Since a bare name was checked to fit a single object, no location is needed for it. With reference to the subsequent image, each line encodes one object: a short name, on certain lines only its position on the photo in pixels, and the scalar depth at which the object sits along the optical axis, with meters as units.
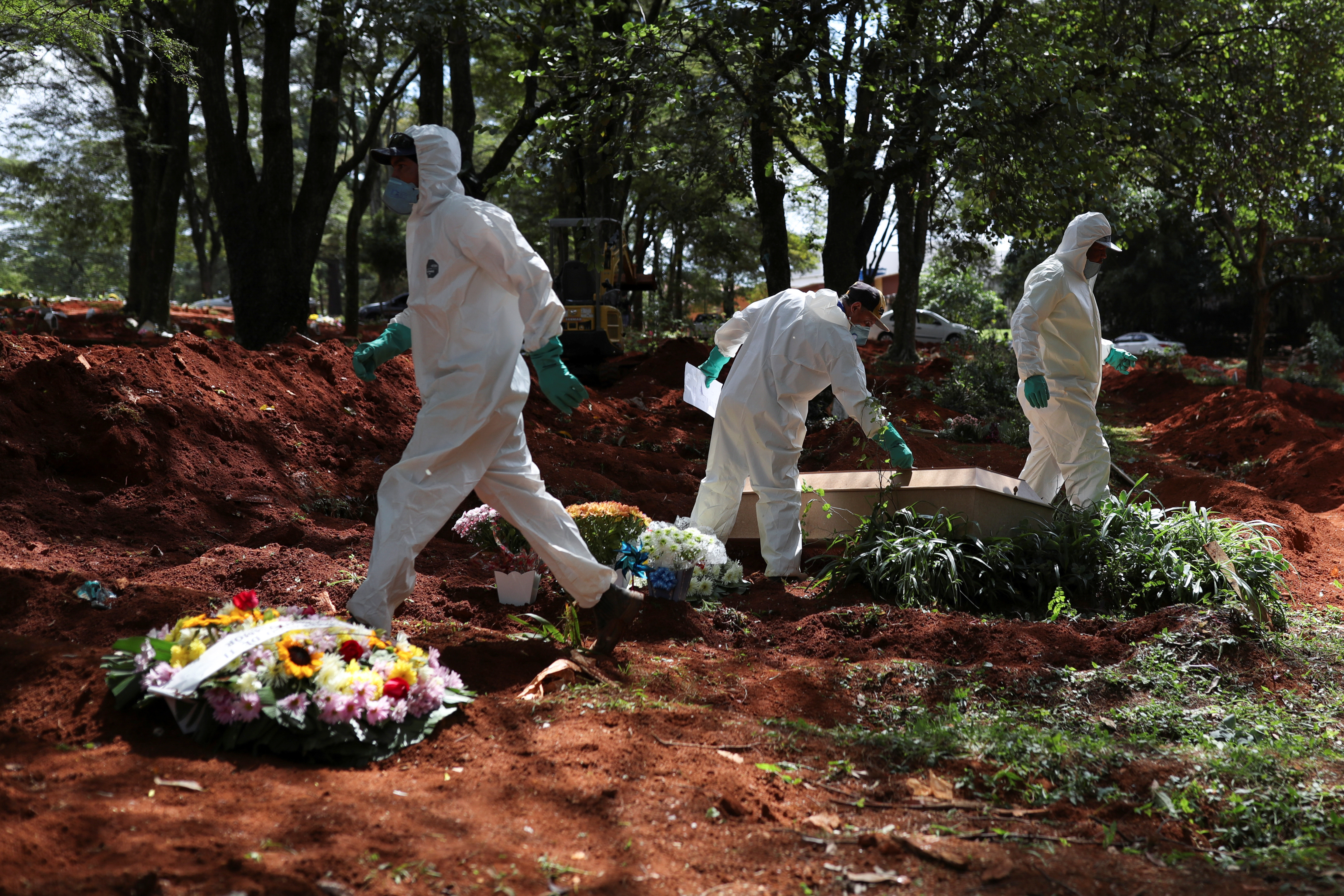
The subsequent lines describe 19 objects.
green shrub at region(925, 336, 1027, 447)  12.62
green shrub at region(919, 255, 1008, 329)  32.16
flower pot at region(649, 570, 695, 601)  4.70
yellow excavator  14.03
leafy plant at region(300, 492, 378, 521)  6.37
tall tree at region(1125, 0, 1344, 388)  11.71
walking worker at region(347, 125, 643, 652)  3.46
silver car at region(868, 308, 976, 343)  27.78
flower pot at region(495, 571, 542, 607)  4.52
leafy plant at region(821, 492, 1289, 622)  4.93
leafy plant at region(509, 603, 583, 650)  3.95
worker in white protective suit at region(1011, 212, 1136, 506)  5.97
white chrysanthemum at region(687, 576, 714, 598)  5.07
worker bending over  5.32
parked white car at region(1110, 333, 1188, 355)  25.19
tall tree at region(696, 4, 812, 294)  7.96
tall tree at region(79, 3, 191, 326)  13.58
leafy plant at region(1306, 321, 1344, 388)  19.09
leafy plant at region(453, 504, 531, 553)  5.29
